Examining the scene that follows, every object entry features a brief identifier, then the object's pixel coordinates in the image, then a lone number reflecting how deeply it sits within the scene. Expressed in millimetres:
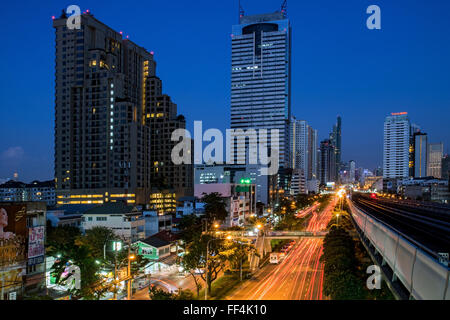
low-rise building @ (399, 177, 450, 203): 100262
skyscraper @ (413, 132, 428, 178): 199250
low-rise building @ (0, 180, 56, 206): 129250
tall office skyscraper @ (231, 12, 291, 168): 135812
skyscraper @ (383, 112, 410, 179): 182250
